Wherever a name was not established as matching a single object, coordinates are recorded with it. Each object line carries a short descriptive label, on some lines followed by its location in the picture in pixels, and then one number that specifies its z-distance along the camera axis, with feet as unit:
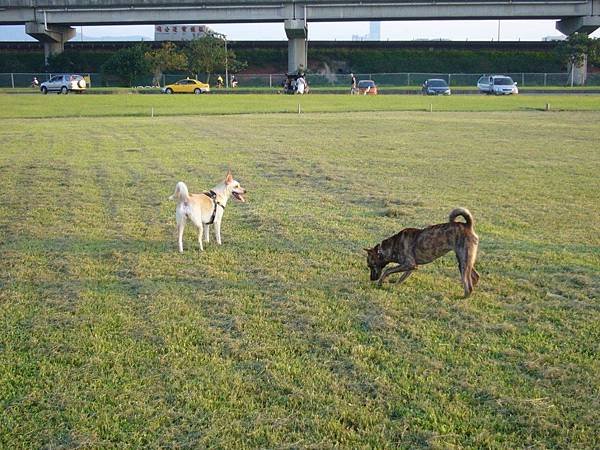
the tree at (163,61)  195.31
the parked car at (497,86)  146.10
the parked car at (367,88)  151.97
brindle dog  17.93
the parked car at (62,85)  158.81
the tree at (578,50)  185.16
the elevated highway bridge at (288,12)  190.49
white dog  22.34
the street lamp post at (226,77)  199.63
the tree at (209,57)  199.82
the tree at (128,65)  190.19
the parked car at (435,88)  147.33
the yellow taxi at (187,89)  168.14
